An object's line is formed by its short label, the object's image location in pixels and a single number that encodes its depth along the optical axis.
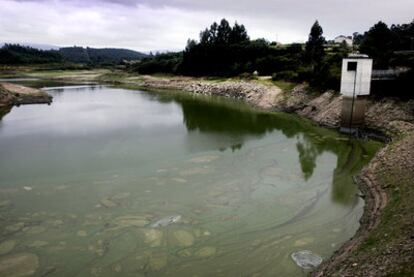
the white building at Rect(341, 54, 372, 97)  28.52
